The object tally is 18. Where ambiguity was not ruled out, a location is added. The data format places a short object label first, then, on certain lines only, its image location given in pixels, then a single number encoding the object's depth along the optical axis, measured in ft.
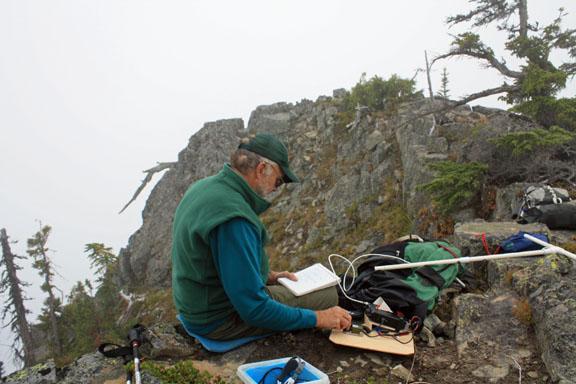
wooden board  11.98
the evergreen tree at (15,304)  67.97
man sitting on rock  10.10
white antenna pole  14.15
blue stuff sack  17.24
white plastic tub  9.91
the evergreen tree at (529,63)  32.24
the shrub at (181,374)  10.78
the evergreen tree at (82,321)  68.44
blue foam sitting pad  12.55
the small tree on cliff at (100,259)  83.56
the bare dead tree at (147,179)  75.00
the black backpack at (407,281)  14.30
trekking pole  10.55
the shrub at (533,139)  27.63
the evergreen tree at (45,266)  75.97
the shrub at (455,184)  30.17
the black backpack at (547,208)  21.63
